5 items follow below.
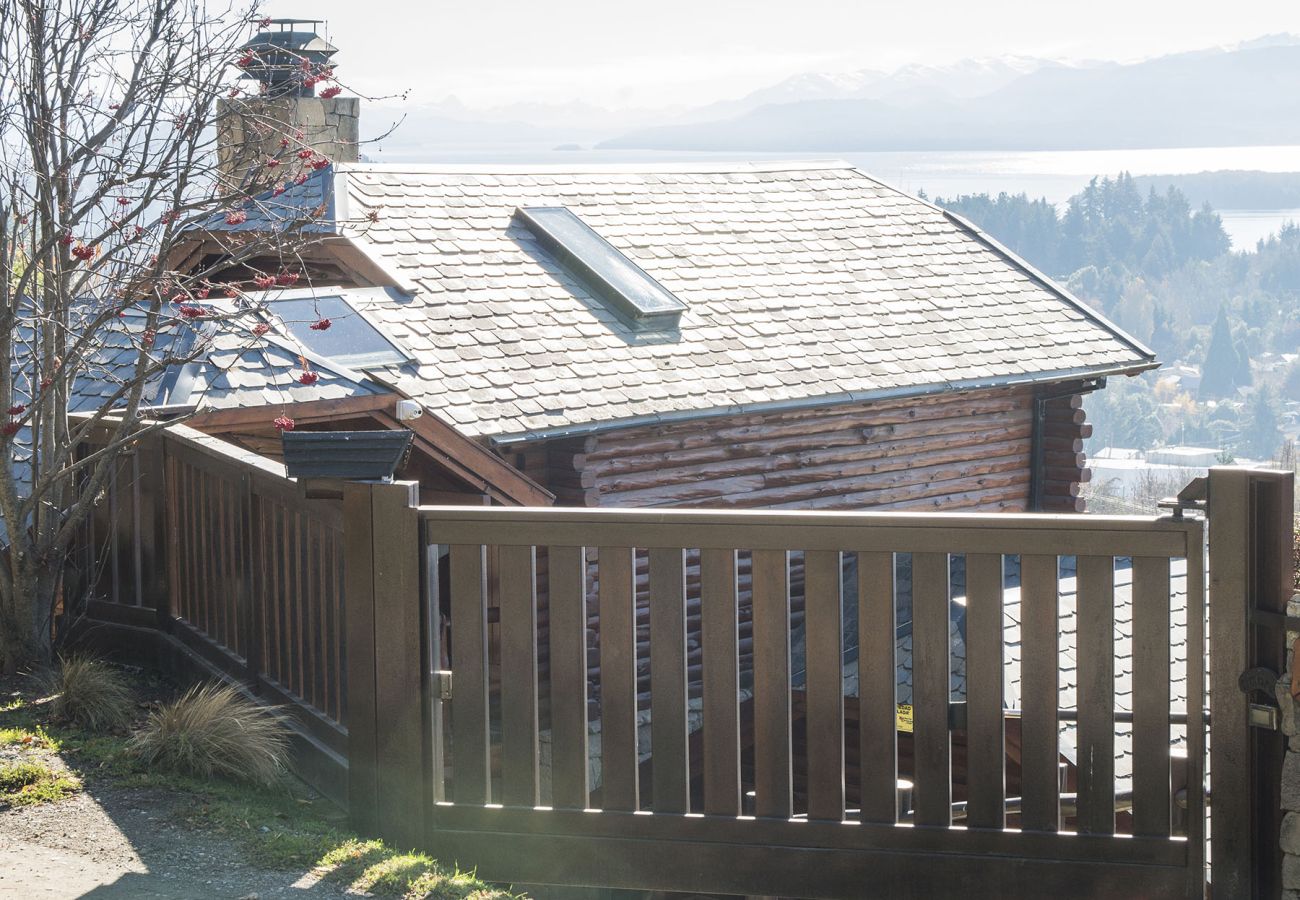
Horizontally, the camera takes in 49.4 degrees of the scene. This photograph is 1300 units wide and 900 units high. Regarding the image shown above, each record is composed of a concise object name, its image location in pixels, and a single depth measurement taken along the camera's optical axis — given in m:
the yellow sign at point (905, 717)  8.59
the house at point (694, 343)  12.07
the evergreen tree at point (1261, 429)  121.25
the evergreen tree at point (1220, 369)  130.50
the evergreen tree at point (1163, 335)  132.75
